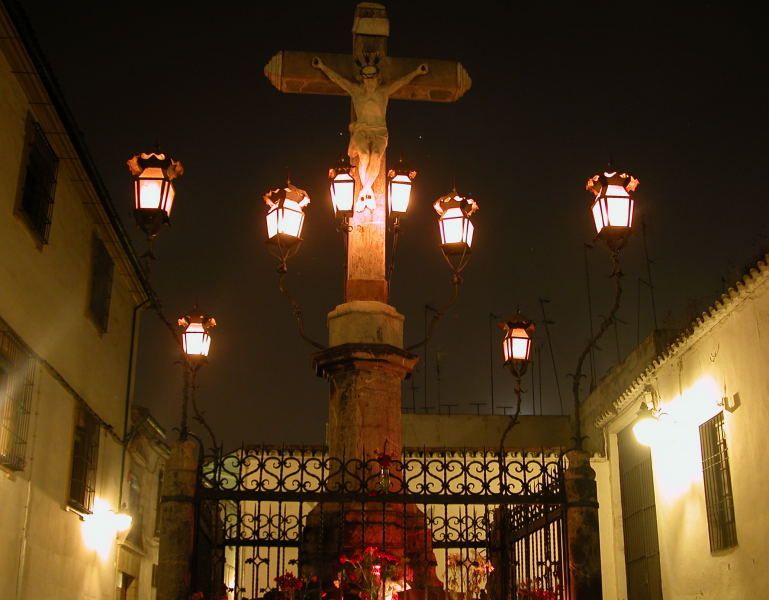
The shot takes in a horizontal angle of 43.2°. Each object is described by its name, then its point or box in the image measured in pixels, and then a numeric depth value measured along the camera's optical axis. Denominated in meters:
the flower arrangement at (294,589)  7.70
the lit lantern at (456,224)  9.72
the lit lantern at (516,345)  11.62
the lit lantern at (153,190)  8.67
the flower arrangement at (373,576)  7.70
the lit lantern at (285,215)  9.52
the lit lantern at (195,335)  11.98
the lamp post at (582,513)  7.78
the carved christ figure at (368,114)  10.77
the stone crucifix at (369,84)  10.68
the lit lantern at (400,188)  10.12
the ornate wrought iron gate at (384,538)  7.83
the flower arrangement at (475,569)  8.92
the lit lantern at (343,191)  9.62
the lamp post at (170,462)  7.82
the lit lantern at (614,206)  8.74
